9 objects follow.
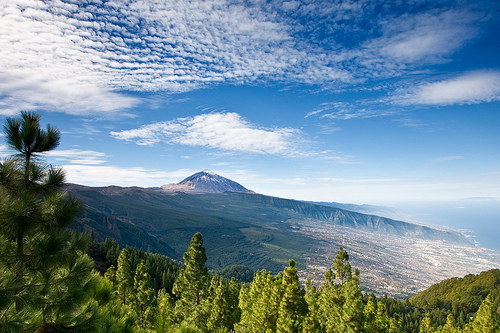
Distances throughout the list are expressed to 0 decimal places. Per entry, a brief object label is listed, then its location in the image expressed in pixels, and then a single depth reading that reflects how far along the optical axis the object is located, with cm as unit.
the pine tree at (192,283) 2814
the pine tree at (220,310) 2602
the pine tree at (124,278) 3342
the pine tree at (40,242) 512
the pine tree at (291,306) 1809
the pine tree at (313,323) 1738
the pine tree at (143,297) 2792
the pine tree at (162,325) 855
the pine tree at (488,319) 2364
